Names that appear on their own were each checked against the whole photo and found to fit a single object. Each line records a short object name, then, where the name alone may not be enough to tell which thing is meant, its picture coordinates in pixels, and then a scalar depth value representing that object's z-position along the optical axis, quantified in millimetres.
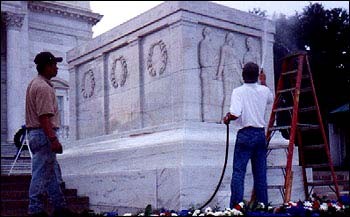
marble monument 7547
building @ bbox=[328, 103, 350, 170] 23781
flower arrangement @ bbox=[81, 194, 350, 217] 4660
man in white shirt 6219
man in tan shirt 5652
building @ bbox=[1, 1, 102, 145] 27016
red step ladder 6836
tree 13000
